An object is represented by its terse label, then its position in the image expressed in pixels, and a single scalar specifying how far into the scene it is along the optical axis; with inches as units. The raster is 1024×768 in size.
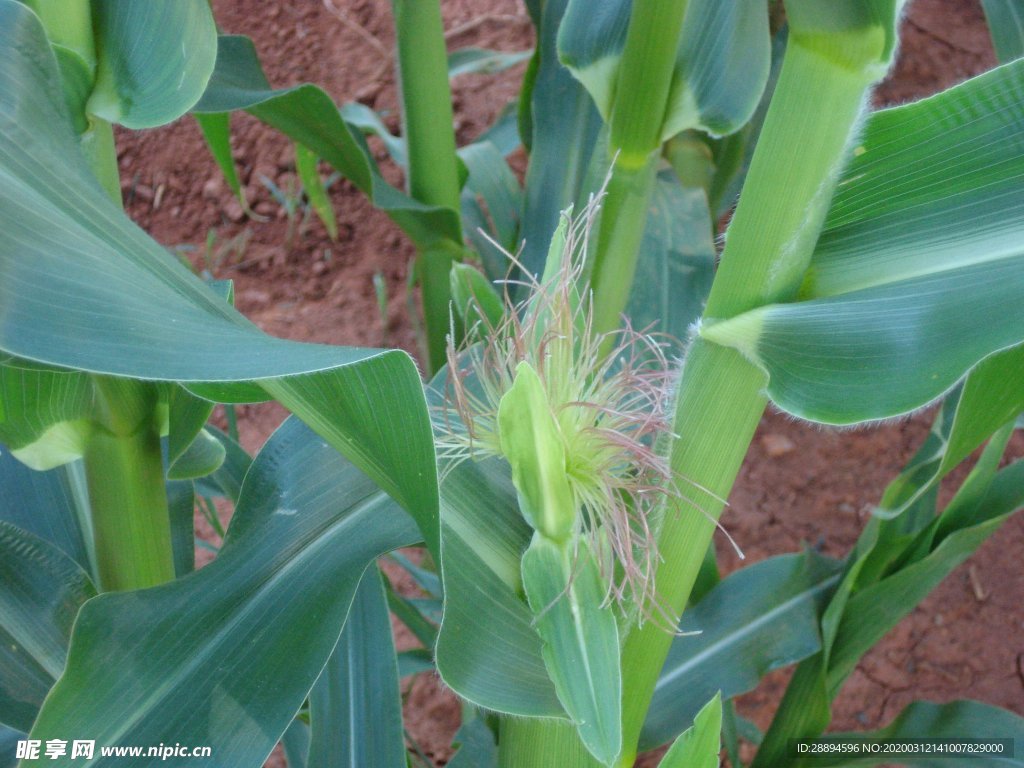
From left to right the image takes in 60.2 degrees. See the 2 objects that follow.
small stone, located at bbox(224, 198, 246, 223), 86.1
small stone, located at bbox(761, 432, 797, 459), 72.7
